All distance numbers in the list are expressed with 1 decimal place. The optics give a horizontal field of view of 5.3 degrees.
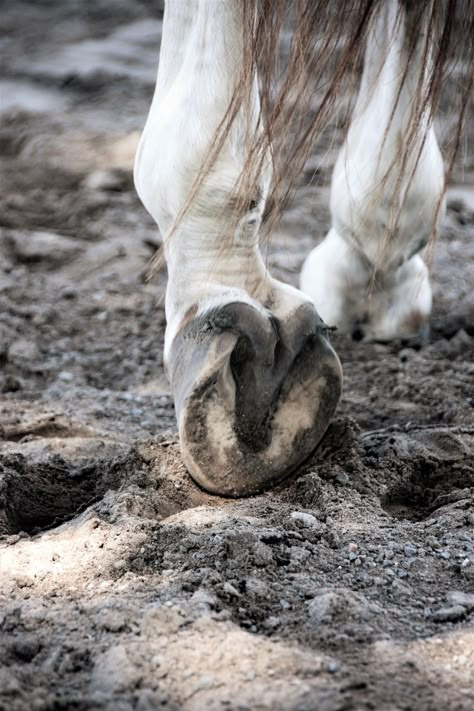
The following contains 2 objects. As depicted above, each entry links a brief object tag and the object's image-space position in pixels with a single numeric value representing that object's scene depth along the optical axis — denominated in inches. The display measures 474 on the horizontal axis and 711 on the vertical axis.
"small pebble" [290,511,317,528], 132.5
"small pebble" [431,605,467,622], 128.5
